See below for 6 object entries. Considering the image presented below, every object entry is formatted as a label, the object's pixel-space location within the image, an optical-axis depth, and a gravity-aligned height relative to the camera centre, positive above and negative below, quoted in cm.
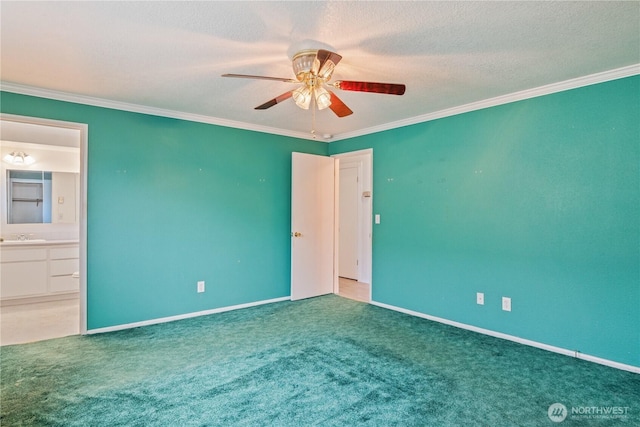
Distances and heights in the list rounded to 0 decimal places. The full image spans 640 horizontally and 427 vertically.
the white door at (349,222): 623 -12
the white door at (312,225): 471 -14
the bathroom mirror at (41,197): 493 +26
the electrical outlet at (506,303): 328 -84
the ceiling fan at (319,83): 212 +88
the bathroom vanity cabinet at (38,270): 443 -75
